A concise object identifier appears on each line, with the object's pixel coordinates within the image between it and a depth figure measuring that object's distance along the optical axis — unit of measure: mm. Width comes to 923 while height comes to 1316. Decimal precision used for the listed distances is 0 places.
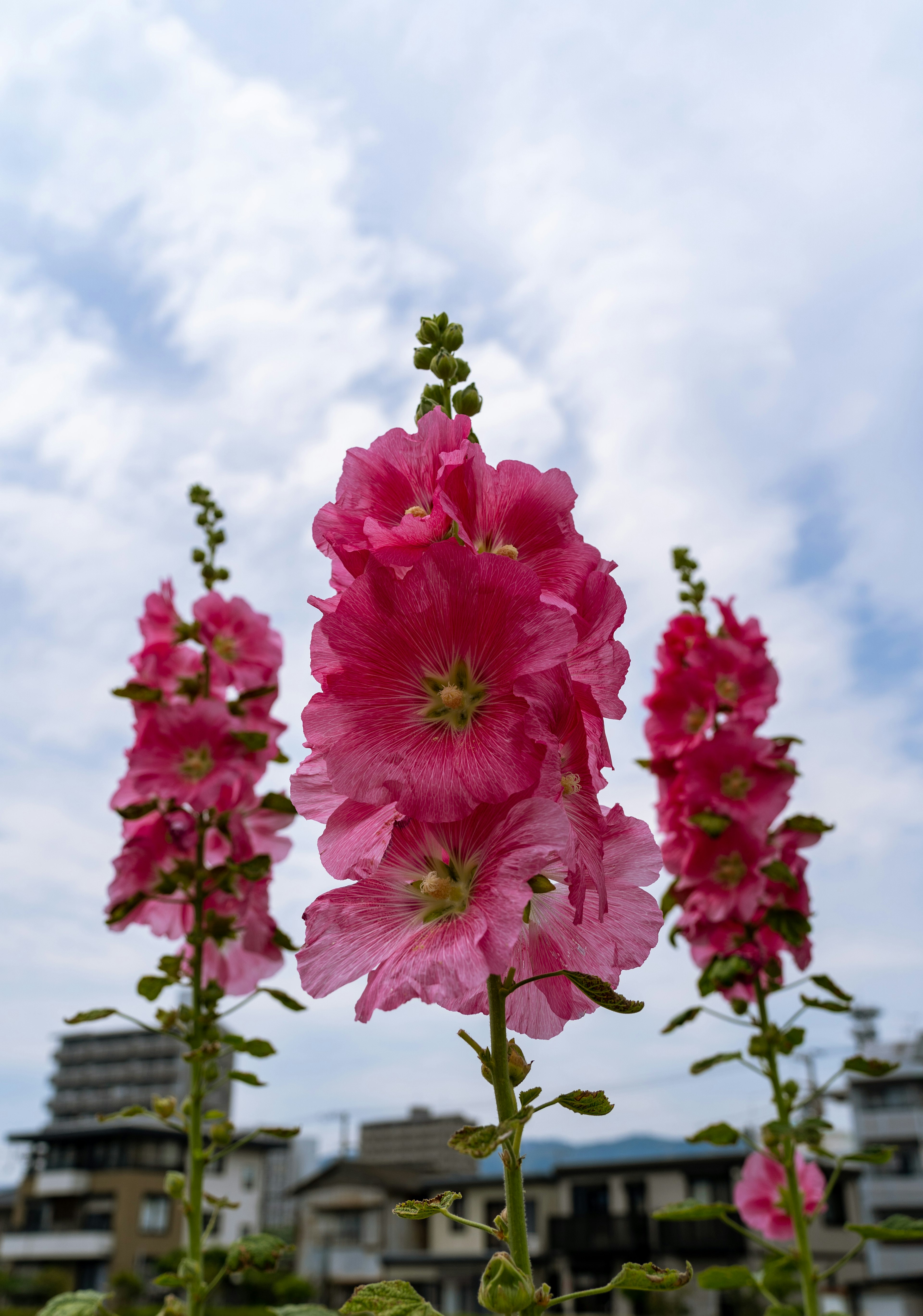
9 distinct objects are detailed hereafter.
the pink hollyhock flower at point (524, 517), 455
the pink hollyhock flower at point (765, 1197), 1052
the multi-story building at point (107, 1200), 28982
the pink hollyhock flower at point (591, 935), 436
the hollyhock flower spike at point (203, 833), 815
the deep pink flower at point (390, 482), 476
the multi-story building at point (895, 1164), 24380
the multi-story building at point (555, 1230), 19044
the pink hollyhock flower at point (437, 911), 365
